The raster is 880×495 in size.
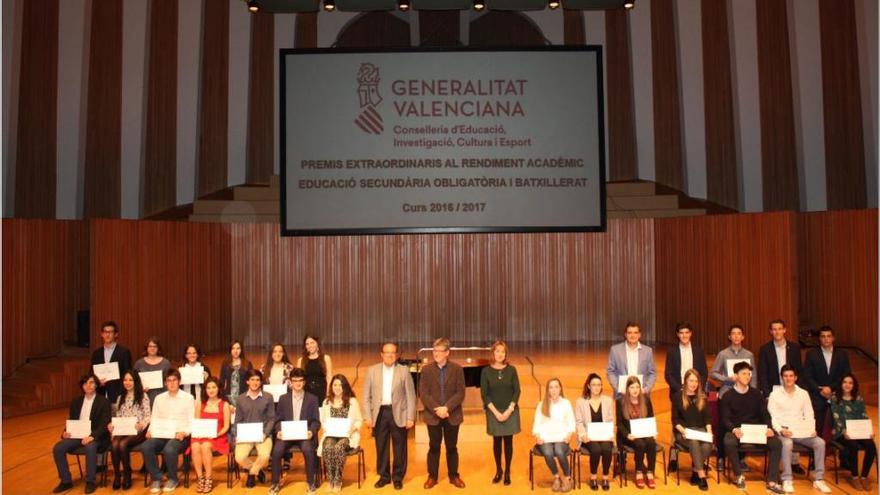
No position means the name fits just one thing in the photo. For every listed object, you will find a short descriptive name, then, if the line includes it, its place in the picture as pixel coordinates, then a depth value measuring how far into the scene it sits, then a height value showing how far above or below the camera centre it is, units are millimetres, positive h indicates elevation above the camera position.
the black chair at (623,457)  6359 -1513
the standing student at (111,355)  7465 -769
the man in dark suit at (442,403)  6488 -1088
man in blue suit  6930 -833
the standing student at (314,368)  7070 -860
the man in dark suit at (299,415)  6277 -1155
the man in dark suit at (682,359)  6883 -818
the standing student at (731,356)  6926 -801
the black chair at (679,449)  6333 -1454
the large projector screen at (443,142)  10188 +1597
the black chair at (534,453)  6297 -1486
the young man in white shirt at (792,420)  6203 -1227
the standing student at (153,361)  7182 -800
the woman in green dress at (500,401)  6461 -1083
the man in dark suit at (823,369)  6809 -915
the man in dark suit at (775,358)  7016 -831
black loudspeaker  10531 -717
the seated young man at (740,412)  6281 -1161
